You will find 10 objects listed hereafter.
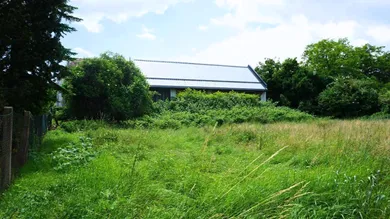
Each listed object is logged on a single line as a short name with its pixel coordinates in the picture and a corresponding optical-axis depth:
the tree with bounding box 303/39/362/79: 44.56
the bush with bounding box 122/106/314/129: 18.48
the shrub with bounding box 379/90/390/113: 30.15
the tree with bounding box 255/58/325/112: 34.84
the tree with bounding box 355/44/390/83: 45.47
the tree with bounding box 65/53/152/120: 18.34
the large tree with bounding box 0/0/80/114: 8.20
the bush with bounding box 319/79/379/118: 30.83
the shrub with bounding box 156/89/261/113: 25.16
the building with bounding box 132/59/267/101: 32.47
